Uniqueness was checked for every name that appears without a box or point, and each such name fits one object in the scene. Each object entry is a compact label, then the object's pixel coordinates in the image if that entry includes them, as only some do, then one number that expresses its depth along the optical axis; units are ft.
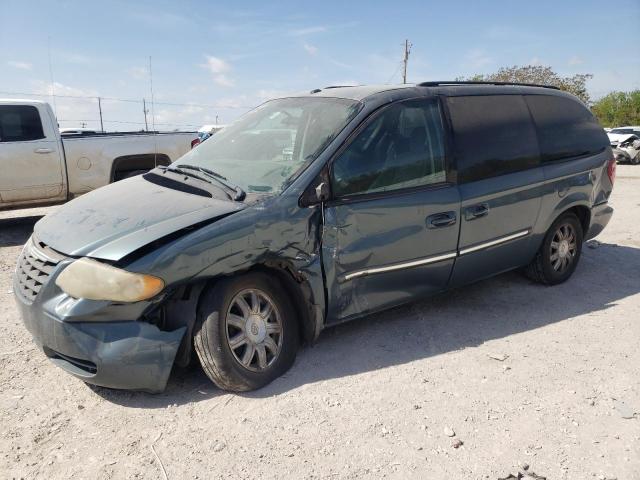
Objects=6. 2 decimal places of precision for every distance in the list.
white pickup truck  24.67
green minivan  9.46
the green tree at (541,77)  132.26
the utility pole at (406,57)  137.39
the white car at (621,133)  73.10
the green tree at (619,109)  143.33
